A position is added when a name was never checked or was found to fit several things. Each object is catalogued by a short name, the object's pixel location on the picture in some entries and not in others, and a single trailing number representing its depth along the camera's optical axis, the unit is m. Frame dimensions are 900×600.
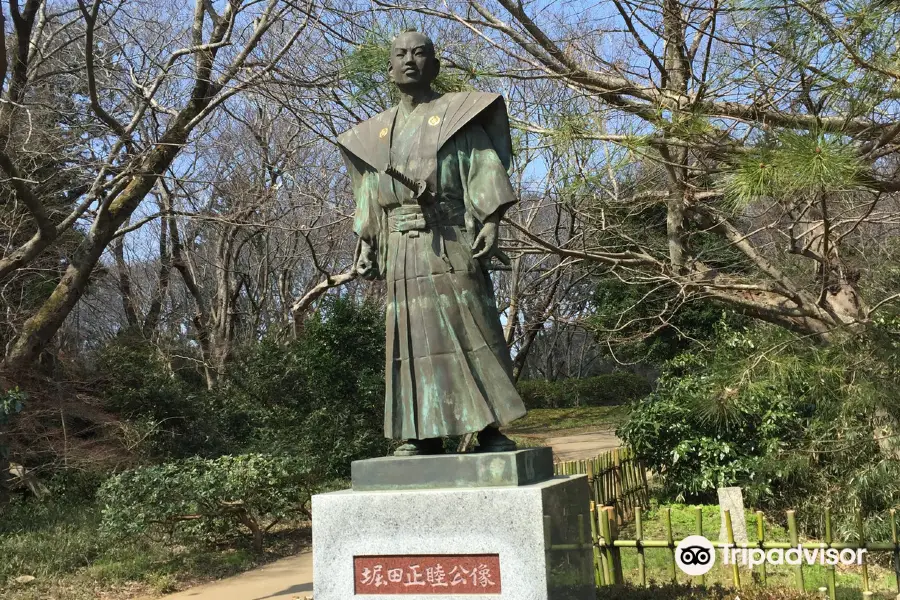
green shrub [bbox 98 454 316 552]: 7.65
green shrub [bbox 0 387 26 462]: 7.36
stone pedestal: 3.20
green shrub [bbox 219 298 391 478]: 11.96
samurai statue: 3.70
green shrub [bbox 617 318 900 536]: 5.85
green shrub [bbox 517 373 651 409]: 24.44
